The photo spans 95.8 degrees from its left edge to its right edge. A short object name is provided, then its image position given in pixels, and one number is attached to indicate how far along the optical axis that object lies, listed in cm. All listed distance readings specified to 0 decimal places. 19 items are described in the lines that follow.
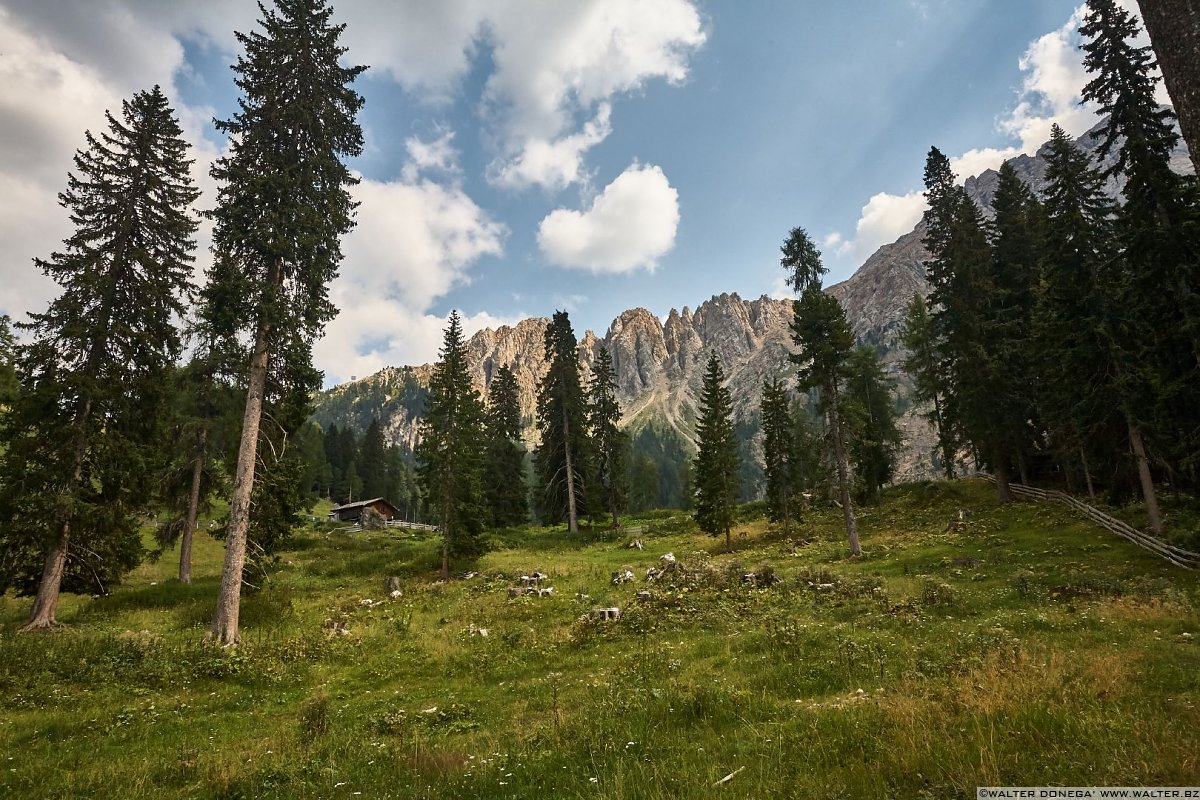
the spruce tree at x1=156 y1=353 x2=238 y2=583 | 2588
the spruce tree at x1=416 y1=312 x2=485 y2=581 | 3259
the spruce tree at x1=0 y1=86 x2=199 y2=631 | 1769
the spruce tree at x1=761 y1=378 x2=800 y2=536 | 4225
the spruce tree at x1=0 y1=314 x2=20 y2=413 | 2964
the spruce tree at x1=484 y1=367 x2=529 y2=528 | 5603
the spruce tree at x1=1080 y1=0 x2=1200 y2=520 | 1991
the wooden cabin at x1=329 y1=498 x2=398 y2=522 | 7559
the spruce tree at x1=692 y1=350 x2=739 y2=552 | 3906
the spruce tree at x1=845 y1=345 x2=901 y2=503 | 4691
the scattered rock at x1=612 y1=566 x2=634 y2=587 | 2452
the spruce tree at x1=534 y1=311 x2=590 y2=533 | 4919
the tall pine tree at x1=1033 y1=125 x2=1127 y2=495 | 2423
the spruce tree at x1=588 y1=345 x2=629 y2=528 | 5184
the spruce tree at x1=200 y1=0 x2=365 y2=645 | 1675
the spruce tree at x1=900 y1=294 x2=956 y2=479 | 4253
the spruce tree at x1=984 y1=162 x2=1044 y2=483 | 3434
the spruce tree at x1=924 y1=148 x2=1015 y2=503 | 3453
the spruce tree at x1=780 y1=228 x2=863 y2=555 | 3120
